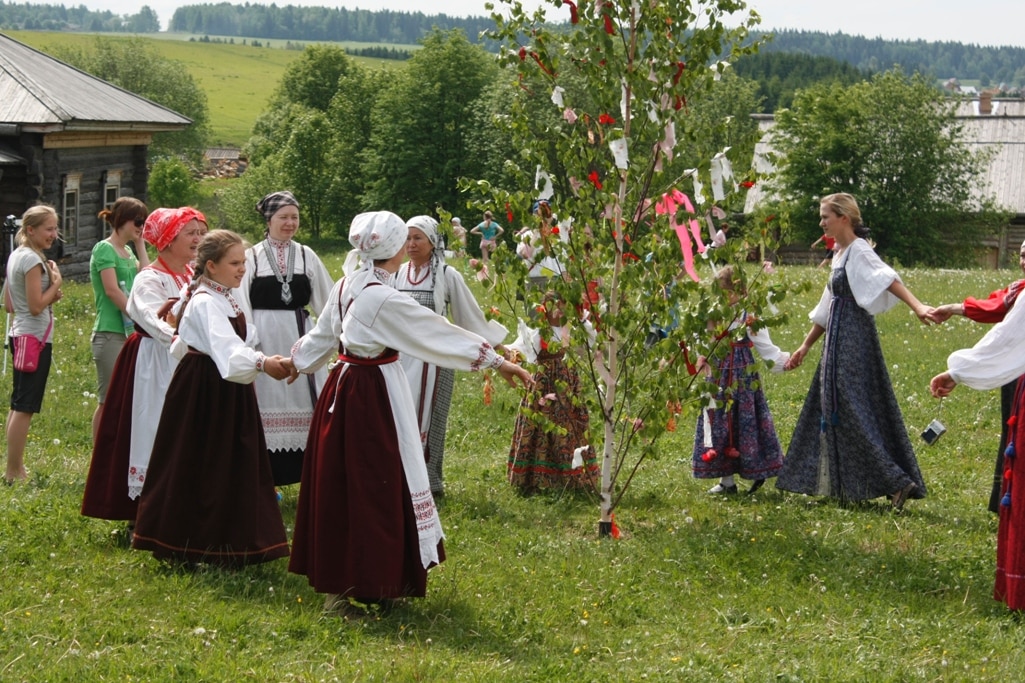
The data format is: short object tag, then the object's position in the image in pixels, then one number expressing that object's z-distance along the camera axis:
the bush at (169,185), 45.84
